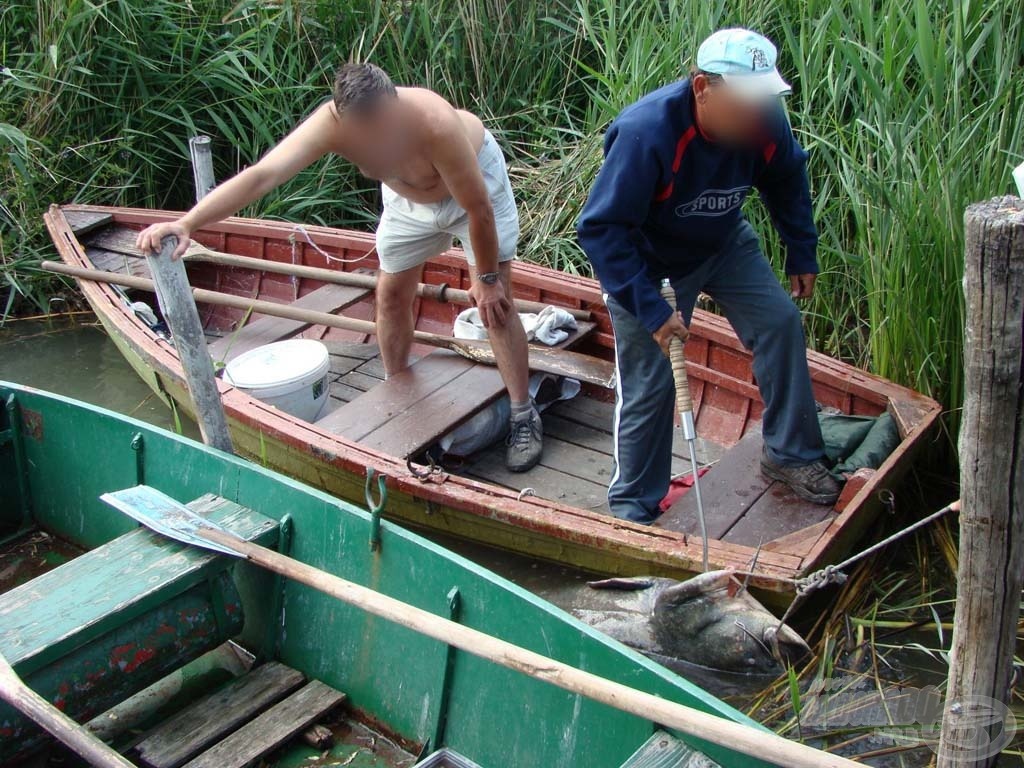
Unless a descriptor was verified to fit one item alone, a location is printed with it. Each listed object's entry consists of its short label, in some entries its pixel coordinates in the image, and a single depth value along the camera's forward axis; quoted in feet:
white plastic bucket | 14.69
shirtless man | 11.73
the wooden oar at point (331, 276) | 16.28
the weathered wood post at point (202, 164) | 18.89
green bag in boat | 12.17
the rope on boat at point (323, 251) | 18.56
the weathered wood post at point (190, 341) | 10.48
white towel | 15.55
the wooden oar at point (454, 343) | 14.76
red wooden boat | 11.31
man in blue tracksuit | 9.91
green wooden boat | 8.20
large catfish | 9.88
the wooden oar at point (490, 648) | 6.31
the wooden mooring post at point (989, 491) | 5.74
